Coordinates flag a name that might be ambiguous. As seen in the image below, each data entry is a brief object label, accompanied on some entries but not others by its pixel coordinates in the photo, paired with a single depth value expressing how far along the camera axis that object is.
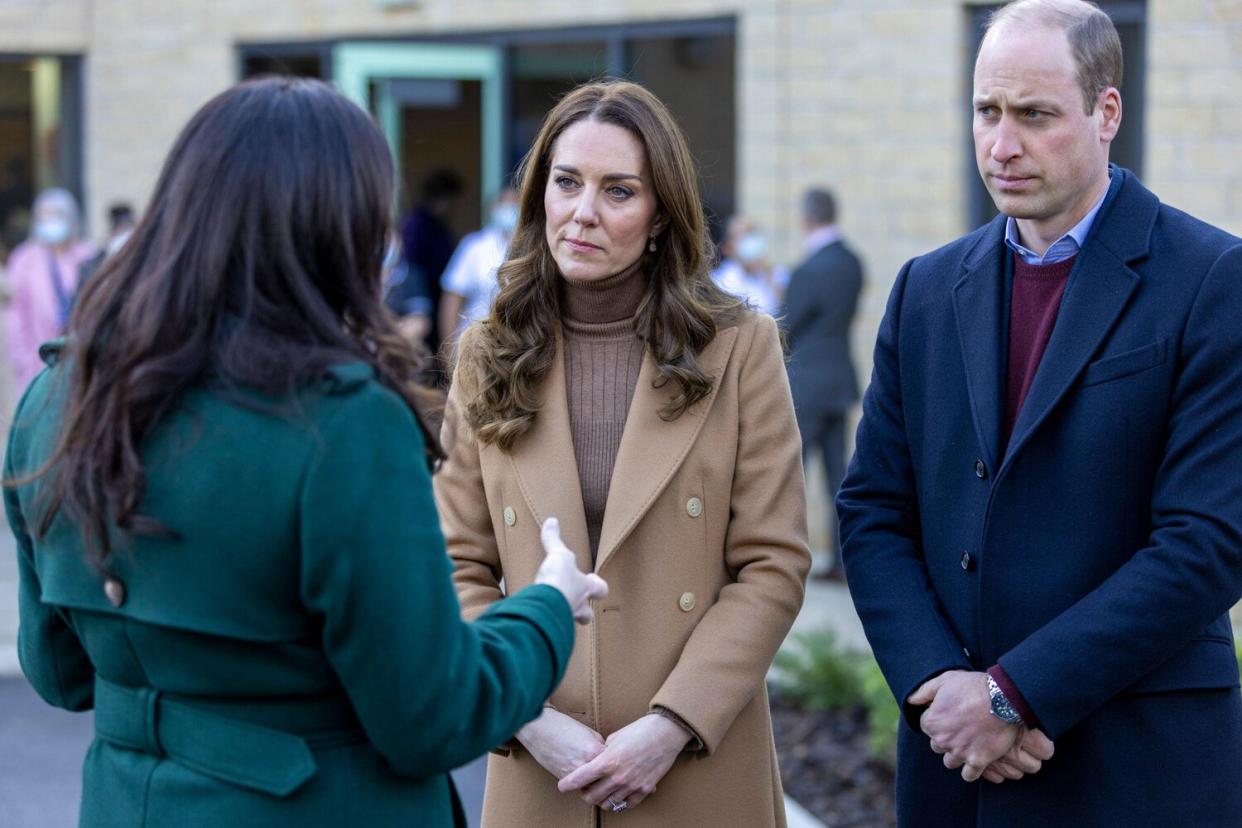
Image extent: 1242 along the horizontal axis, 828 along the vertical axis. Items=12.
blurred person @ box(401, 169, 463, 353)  23.66
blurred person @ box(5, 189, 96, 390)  20.64
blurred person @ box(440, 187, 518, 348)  20.76
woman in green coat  3.99
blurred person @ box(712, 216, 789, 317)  18.63
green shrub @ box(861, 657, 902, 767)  10.27
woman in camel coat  5.83
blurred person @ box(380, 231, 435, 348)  17.18
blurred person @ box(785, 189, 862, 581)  17.18
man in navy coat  5.23
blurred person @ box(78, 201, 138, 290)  20.13
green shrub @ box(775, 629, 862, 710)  12.12
